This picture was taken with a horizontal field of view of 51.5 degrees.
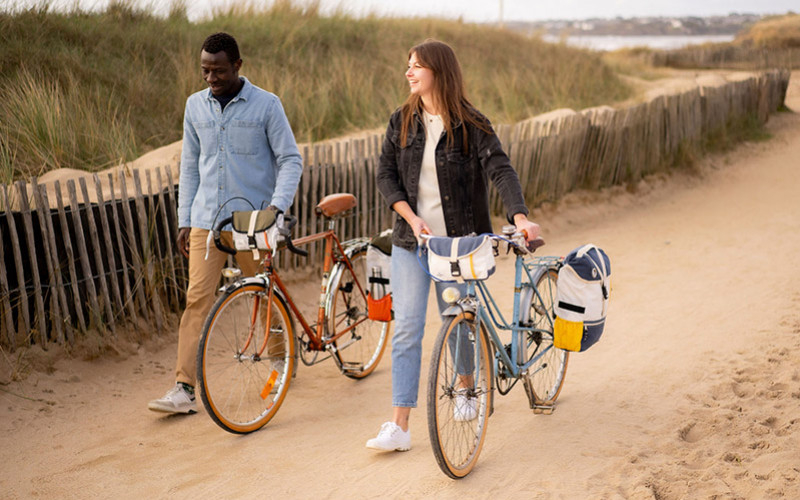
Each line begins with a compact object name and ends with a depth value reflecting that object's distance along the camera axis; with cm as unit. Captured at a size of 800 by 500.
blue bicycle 336
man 420
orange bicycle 397
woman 360
